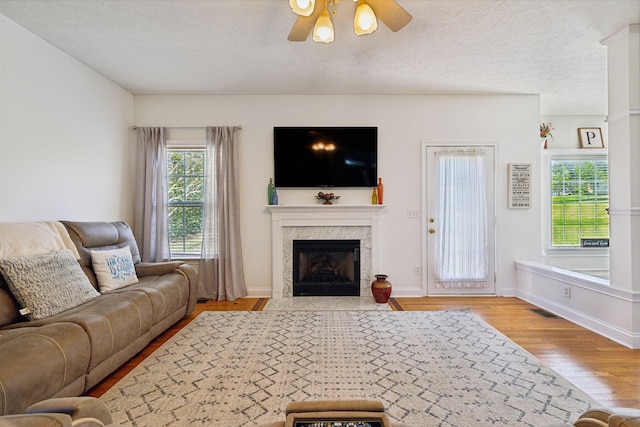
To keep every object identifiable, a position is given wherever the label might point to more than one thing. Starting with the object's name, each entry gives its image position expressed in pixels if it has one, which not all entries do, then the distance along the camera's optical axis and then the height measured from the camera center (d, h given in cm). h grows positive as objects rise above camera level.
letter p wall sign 505 +124
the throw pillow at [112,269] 285 -49
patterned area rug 184 -113
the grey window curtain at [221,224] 427 -10
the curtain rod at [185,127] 439 +124
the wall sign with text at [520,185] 441 +43
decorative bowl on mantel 437 +27
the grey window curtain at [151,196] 426 +28
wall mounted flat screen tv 438 +86
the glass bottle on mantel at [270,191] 433 +34
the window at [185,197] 444 +28
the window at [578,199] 500 +27
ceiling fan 195 +135
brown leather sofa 155 -72
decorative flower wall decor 487 +130
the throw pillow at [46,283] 207 -46
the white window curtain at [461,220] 439 -5
